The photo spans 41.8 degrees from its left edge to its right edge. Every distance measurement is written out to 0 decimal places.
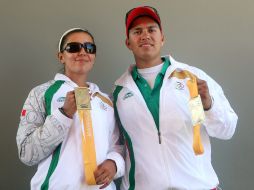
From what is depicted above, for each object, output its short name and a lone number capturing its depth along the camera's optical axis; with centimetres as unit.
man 159
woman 146
